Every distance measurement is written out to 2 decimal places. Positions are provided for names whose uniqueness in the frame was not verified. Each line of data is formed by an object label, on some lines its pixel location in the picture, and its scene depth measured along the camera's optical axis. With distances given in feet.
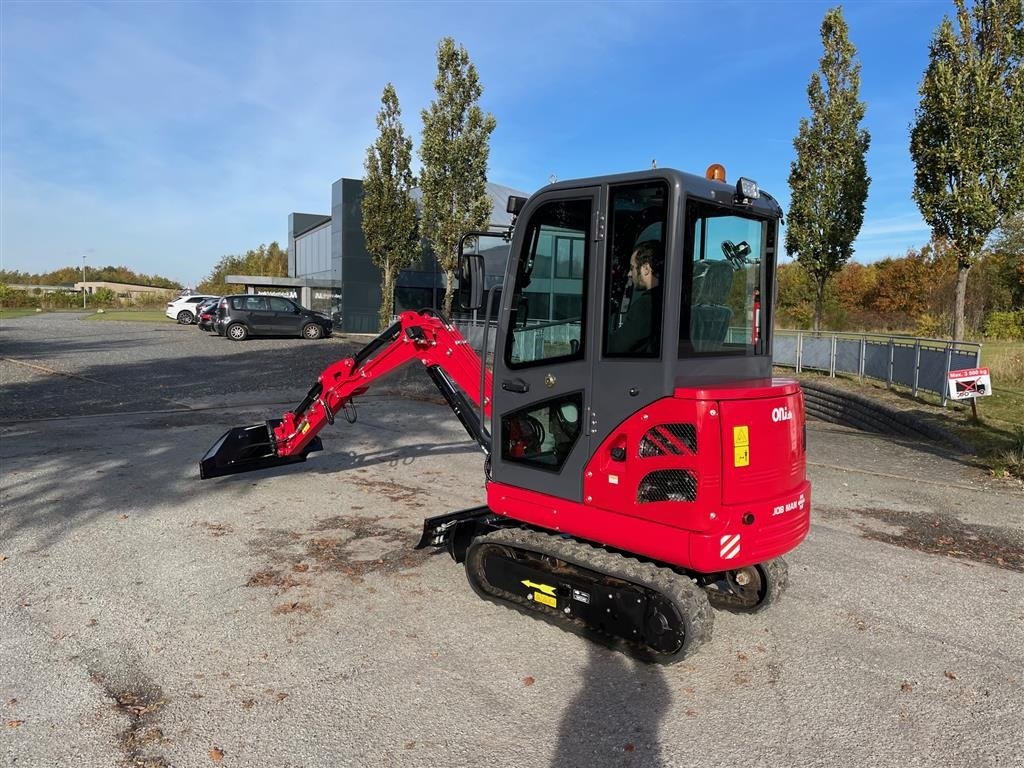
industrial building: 120.57
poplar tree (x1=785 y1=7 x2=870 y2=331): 72.79
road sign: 35.86
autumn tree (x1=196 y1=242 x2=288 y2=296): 225.15
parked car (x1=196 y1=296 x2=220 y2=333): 94.27
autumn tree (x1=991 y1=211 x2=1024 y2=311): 127.95
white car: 125.18
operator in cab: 12.82
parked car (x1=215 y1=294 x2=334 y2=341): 85.81
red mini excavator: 12.55
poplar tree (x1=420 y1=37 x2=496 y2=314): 96.89
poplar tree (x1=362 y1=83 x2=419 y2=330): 104.83
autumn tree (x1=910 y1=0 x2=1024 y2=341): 54.70
